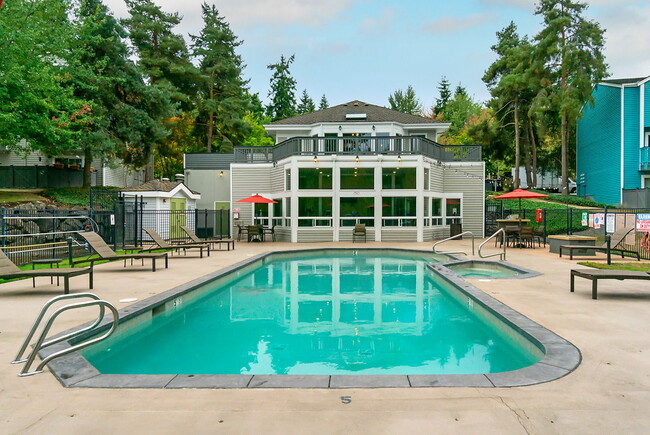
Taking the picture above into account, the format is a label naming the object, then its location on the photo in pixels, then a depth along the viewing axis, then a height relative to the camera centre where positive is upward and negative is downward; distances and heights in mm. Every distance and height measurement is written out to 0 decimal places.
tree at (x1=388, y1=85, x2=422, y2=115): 58062 +15825
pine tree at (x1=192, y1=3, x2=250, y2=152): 37156 +11458
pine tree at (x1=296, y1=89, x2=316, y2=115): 60531 +16186
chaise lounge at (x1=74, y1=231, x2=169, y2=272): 9867 -806
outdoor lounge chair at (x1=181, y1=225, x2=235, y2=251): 15862 -878
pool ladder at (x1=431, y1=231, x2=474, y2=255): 15373 -1386
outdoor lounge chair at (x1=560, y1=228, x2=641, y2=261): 12727 -1008
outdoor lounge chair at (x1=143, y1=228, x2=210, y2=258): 13863 -1093
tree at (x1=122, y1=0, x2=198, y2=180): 33312 +13614
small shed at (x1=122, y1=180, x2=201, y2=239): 21547 +397
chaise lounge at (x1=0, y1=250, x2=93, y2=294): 7148 -1019
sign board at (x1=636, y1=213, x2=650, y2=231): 11289 -198
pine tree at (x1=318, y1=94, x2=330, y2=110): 68062 +17959
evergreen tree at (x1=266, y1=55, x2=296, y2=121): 55594 +16257
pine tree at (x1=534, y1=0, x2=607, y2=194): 27906 +10745
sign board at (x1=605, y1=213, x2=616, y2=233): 13284 -301
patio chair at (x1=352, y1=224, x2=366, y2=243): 20656 -839
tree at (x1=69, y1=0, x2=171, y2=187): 24266 +7483
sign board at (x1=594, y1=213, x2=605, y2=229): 14033 -183
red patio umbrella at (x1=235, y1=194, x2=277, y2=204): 21338 +701
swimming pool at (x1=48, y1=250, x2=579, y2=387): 4656 -1708
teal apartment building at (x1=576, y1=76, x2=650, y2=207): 25297 +4682
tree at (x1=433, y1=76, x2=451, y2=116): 60188 +17510
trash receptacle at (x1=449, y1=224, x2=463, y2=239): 23406 -826
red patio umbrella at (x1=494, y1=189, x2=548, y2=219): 18612 +896
